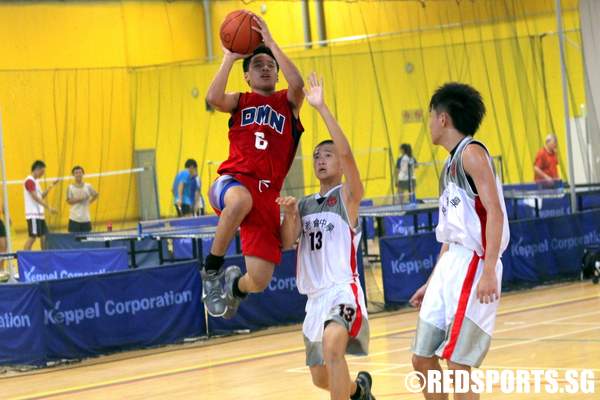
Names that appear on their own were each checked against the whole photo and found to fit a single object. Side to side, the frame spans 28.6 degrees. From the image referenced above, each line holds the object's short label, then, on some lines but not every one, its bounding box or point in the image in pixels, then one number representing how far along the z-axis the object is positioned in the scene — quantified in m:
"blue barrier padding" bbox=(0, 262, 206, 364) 12.95
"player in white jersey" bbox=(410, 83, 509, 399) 6.49
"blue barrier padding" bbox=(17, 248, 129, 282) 16.59
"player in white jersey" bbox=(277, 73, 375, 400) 7.52
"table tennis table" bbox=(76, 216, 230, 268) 16.78
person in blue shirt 23.34
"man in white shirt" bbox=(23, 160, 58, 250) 21.44
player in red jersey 8.00
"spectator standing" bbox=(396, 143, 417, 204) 20.76
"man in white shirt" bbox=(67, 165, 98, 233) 21.89
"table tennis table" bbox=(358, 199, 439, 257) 18.05
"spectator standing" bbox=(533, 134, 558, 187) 20.52
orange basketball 7.95
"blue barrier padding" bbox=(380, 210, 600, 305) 16.16
